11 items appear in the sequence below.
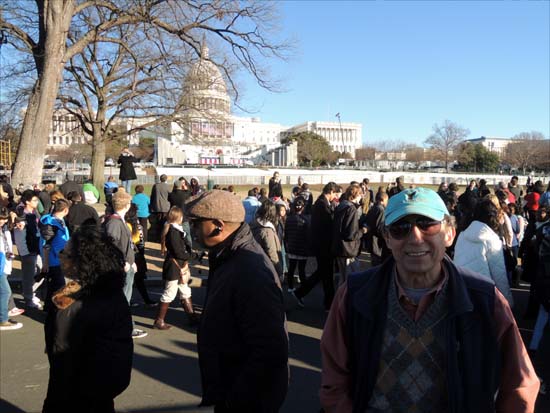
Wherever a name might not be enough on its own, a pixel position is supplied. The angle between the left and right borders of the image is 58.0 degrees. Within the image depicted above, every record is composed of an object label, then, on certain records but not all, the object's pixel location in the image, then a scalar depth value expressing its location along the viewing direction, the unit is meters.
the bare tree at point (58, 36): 14.23
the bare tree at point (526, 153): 79.44
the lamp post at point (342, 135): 125.14
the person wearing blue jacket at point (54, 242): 6.43
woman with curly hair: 2.70
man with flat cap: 2.27
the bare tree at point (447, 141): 78.62
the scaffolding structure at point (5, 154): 25.47
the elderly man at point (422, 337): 1.79
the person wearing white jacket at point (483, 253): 4.50
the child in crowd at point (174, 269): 6.22
